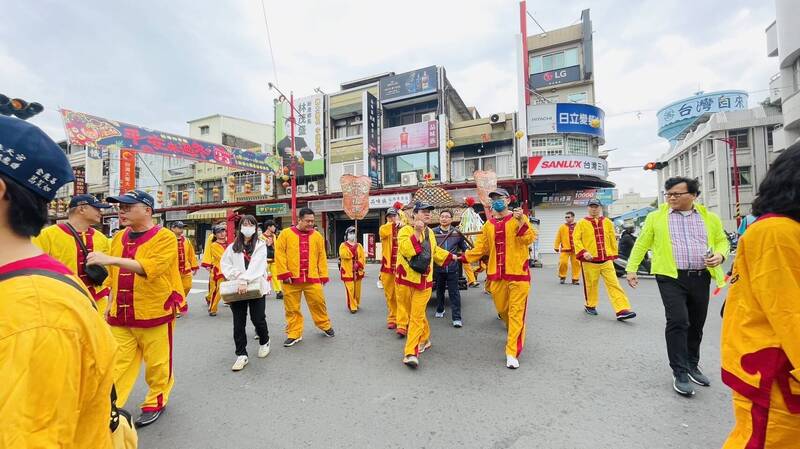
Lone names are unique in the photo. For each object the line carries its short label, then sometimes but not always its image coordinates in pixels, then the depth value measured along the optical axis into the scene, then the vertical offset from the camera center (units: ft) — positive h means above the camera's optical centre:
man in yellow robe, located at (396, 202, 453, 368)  12.91 -1.64
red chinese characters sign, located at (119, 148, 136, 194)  60.13 +12.55
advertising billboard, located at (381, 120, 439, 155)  59.98 +16.81
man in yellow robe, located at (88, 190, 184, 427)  9.43 -1.79
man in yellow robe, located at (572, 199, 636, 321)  18.26 -1.40
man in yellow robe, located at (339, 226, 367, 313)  21.45 -2.20
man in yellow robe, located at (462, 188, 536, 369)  12.84 -1.22
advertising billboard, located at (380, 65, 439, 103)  60.23 +26.40
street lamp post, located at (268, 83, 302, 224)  55.89 +9.92
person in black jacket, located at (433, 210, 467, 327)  18.20 -0.96
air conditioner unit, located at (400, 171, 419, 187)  60.03 +9.33
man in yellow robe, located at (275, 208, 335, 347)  15.49 -1.59
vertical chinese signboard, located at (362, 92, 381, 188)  62.13 +17.42
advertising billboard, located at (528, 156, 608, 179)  52.65 +9.65
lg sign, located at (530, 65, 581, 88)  60.44 +26.88
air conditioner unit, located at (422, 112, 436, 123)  61.26 +20.38
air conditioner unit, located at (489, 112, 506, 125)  56.59 +18.27
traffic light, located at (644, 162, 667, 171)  44.71 +7.90
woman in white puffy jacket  13.03 -1.36
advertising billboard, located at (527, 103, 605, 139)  55.11 +17.49
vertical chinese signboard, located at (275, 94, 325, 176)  67.15 +19.40
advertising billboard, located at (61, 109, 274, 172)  37.32 +12.37
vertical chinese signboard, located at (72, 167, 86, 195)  71.12 +11.59
